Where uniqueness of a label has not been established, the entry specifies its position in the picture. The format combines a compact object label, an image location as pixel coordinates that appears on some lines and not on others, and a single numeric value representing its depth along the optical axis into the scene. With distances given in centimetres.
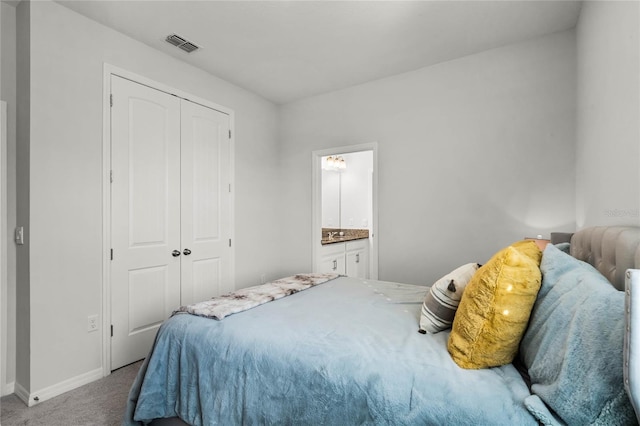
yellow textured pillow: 112
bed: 80
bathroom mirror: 553
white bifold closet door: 262
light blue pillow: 75
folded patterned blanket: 177
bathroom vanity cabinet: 419
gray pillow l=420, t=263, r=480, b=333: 151
